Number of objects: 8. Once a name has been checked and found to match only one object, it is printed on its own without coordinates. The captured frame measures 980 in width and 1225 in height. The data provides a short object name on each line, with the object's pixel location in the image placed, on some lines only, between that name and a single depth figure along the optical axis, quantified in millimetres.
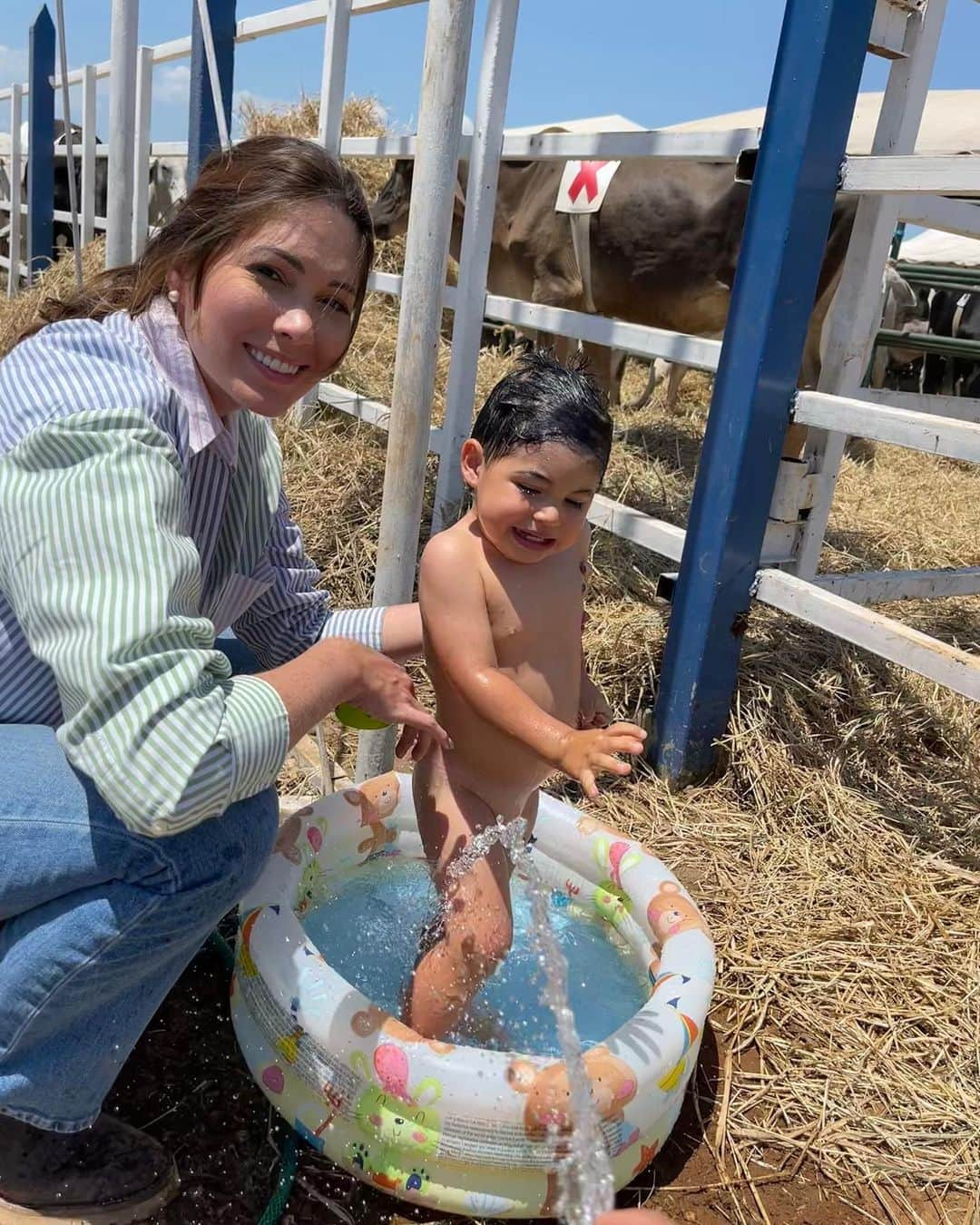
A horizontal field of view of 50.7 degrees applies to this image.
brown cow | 5527
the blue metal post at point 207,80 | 4566
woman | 1317
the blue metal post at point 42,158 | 8445
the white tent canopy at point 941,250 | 11211
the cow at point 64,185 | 9522
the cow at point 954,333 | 9398
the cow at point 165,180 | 8398
